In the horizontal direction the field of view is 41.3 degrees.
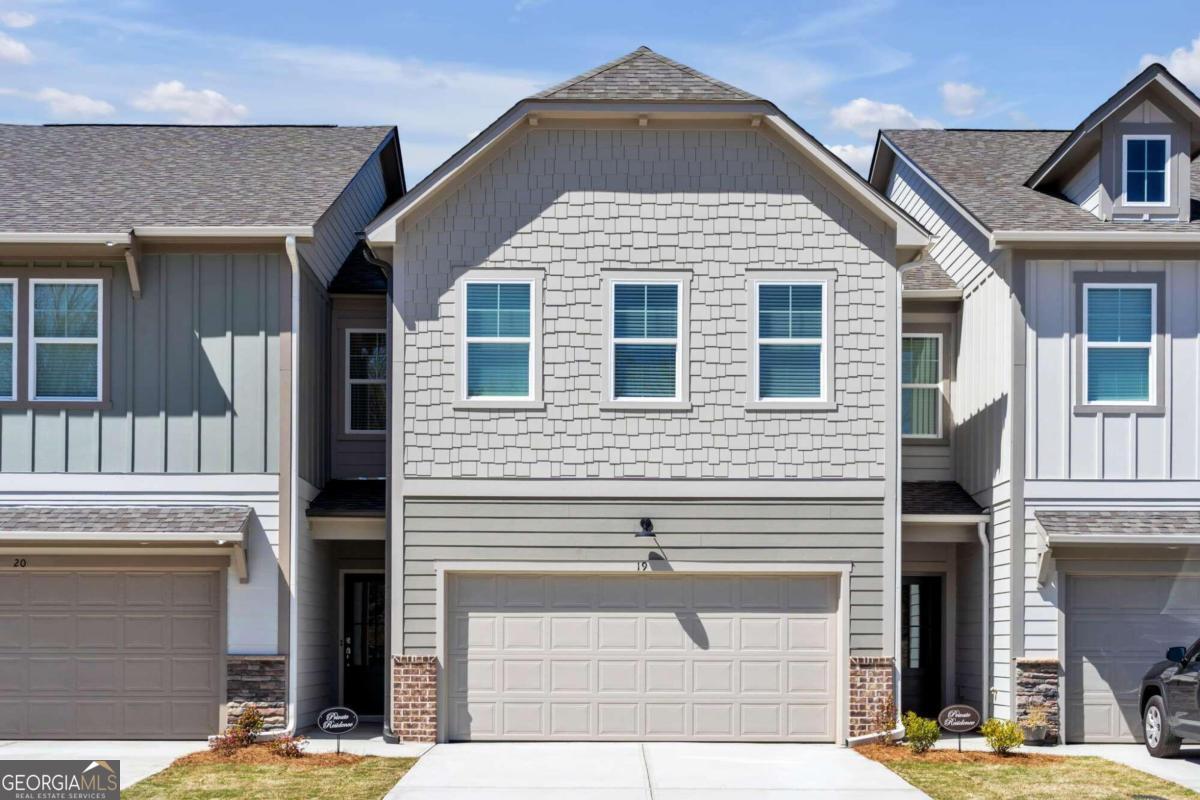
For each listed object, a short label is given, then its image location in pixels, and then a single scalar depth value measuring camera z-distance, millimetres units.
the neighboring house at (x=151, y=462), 17609
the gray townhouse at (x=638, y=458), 17797
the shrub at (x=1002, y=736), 16344
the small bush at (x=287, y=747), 16203
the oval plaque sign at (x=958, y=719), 16516
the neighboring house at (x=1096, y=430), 17875
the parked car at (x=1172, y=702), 15938
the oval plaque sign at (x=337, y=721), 16203
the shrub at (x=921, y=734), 16438
